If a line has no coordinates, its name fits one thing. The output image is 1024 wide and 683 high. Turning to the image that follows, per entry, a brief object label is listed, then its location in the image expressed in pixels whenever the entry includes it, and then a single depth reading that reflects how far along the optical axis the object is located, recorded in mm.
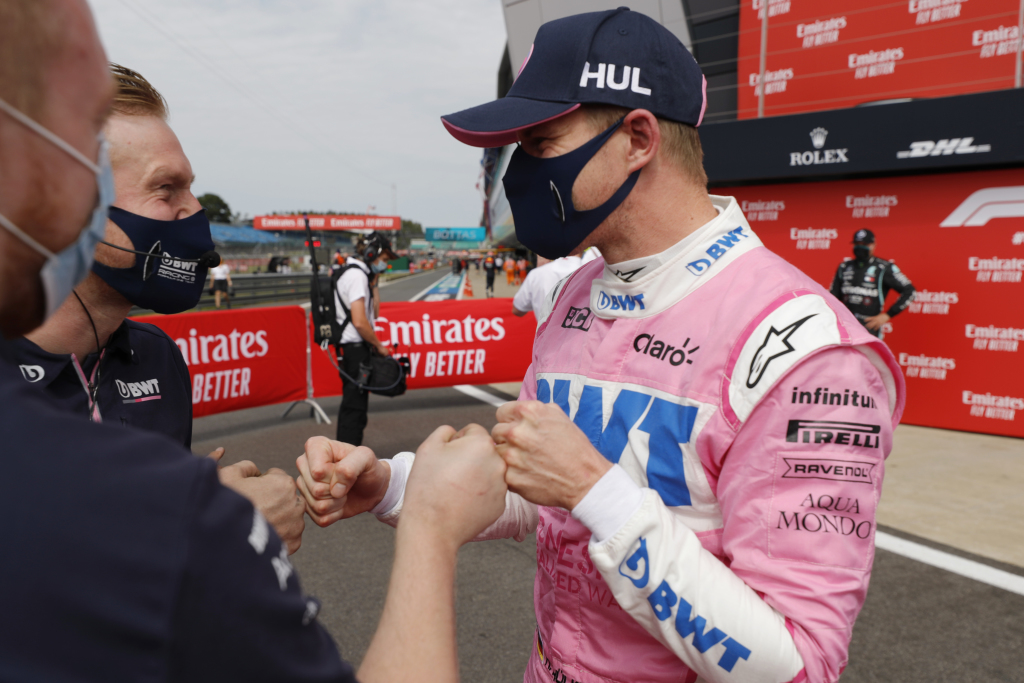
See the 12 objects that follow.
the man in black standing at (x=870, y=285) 6793
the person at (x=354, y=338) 5766
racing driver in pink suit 1014
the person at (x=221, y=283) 21797
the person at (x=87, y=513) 489
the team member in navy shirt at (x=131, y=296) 1737
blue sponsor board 119312
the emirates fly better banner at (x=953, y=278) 6602
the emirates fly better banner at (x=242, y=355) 6773
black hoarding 6195
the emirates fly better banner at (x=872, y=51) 6980
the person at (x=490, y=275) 29967
